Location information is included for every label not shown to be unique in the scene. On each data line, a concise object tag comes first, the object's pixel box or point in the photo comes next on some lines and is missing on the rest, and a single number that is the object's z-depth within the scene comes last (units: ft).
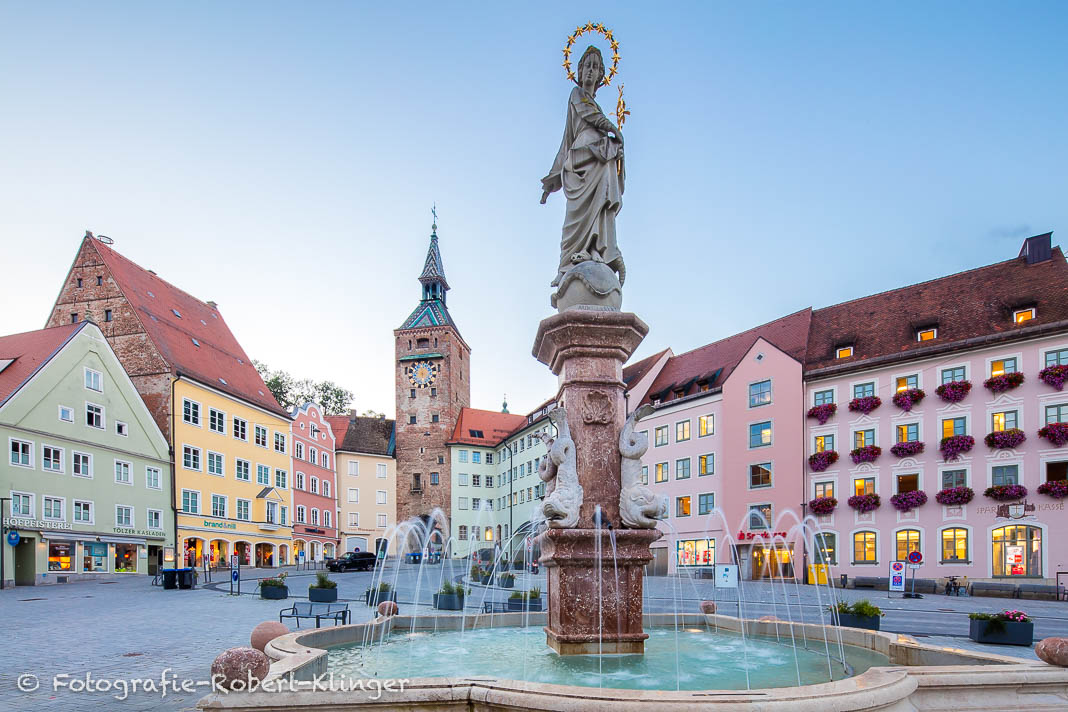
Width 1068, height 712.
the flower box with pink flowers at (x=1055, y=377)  101.04
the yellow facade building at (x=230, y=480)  140.87
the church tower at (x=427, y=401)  250.98
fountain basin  14.51
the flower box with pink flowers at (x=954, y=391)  110.42
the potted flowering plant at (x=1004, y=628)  43.68
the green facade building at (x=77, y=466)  101.76
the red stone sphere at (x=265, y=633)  24.21
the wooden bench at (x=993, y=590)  94.79
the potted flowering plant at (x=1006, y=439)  103.35
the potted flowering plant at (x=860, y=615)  39.99
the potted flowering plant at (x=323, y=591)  59.26
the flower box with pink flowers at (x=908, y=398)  115.75
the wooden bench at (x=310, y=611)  41.91
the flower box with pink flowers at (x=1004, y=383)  104.99
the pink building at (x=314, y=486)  189.98
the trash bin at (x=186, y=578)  92.55
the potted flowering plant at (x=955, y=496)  106.83
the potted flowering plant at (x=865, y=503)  117.60
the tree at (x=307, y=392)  248.11
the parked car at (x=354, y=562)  157.00
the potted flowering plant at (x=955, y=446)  108.37
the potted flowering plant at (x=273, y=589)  79.71
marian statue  28.53
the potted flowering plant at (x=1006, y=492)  101.35
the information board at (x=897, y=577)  92.35
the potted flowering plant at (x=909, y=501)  111.86
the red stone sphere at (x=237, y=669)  16.56
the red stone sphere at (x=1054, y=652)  19.04
